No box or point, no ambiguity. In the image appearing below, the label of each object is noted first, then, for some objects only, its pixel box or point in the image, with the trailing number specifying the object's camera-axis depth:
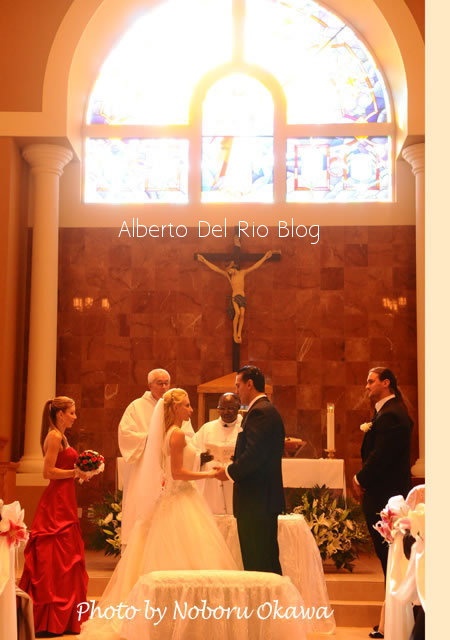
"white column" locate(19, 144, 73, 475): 10.29
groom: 5.46
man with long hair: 6.32
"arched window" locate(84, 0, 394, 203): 11.38
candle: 8.76
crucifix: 10.68
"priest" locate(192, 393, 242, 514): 8.16
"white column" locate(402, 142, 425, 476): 10.12
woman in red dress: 6.32
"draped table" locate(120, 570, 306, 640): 4.67
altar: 8.64
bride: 5.62
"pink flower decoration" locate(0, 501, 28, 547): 4.32
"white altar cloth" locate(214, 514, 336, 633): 6.48
